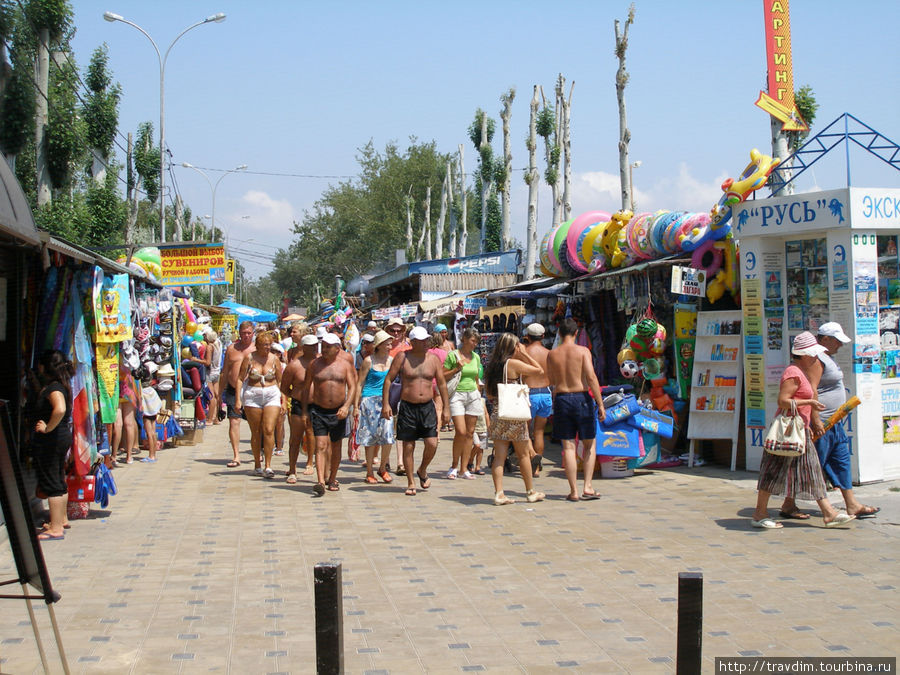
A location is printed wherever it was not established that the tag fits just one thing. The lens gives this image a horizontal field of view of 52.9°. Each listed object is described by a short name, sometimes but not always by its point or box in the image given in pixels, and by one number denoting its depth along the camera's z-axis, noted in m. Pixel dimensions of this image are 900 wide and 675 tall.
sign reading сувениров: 21.91
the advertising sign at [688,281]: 10.70
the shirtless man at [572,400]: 9.29
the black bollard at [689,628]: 3.62
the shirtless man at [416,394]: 10.03
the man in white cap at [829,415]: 7.75
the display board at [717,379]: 10.73
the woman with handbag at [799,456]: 7.50
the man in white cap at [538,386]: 10.38
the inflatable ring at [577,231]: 14.53
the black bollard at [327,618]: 3.68
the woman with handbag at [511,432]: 9.20
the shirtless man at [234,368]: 12.26
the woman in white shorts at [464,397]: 10.90
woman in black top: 7.61
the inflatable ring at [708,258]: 11.04
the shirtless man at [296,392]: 10.72
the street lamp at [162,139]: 27.11
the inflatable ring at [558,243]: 15.16
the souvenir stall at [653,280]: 10.95
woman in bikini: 11.00
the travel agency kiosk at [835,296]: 9.38
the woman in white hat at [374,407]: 10.67
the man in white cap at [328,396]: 10.02
